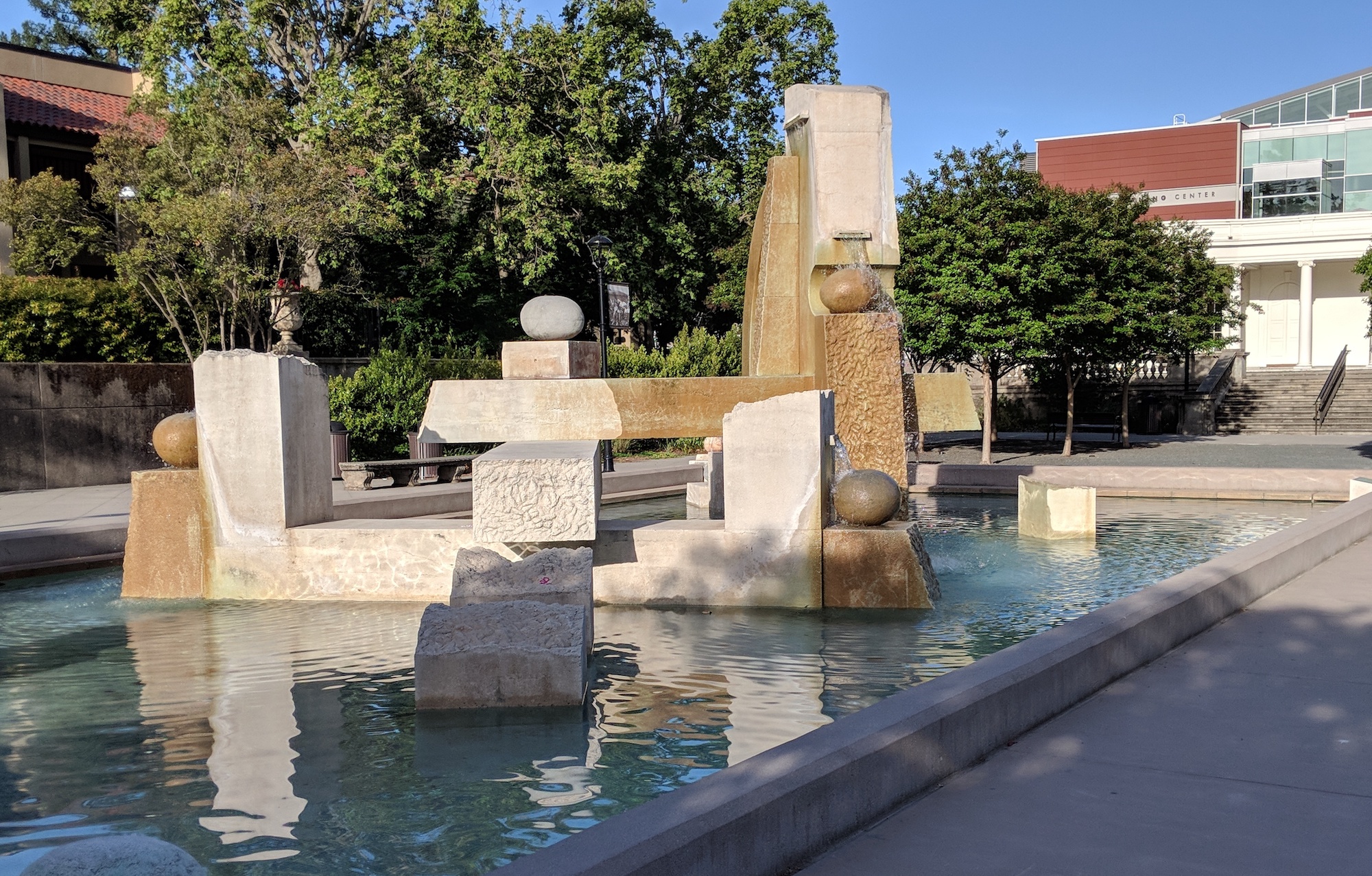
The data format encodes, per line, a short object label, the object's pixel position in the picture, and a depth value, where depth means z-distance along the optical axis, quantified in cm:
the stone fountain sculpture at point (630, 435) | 774
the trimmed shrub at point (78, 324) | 1839
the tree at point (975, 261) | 2192
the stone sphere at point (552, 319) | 927
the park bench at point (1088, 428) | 3212
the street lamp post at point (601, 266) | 1944
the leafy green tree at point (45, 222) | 2217
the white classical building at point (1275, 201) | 4153
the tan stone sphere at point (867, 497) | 774
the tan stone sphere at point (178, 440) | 845
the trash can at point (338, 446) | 1816
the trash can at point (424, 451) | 1820
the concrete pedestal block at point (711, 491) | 1226
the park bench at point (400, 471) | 1650
